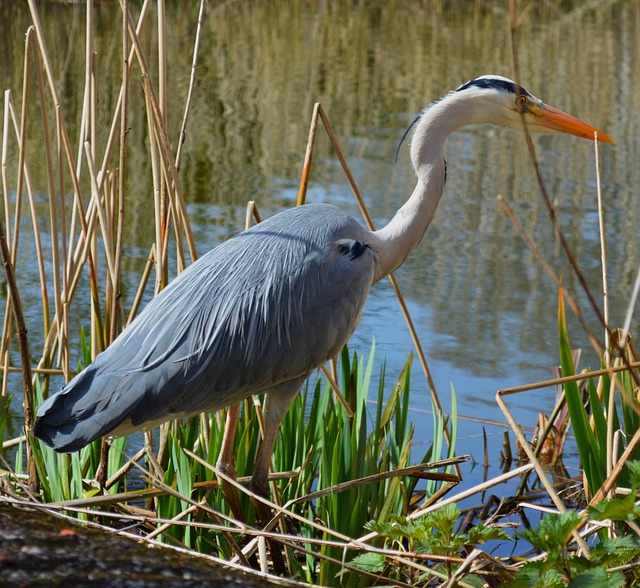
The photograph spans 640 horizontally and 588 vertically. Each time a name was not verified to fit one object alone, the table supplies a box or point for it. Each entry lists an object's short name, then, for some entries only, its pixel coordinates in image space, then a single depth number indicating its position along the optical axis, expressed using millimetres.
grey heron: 5500
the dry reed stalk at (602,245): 5480
